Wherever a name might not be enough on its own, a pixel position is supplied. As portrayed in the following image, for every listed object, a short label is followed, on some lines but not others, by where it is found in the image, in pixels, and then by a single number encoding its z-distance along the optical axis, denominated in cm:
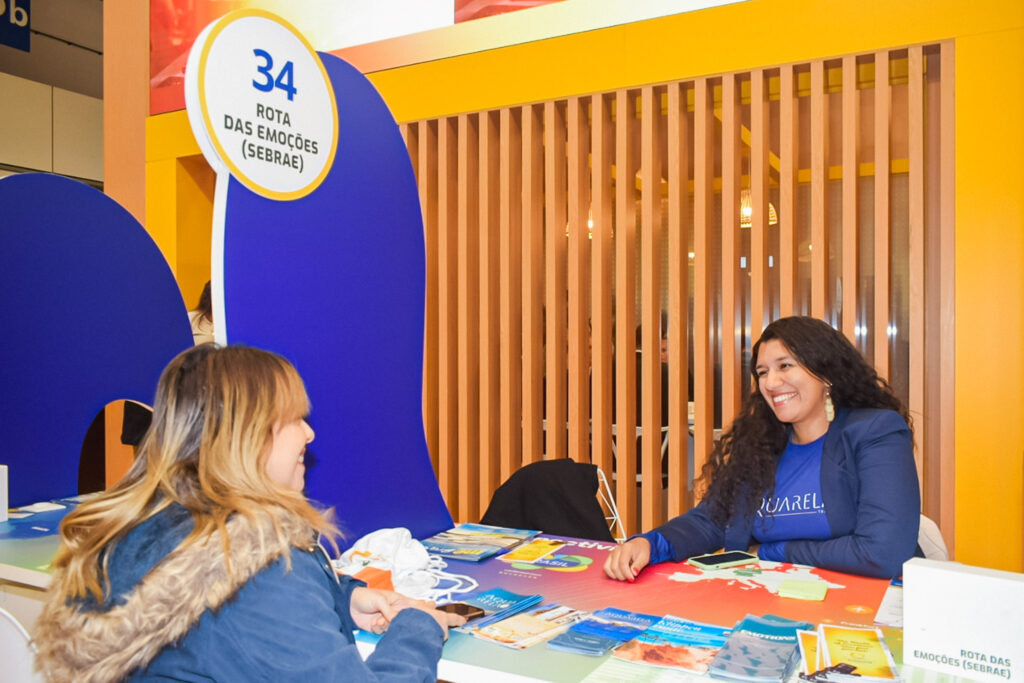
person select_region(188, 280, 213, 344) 418
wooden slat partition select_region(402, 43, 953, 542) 333
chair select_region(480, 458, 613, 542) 281
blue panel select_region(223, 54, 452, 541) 202
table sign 132
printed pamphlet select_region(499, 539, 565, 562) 219
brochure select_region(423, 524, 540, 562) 221
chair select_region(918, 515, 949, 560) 219
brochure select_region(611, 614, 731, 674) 143
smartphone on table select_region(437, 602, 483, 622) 167
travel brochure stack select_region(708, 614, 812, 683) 135
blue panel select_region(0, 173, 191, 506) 322
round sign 182
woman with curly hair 204
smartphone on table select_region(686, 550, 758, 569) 211
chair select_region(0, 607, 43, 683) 146
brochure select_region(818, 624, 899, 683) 136
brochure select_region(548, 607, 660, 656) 150
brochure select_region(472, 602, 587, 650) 154
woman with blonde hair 116
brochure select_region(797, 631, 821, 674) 138
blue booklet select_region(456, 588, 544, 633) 165
